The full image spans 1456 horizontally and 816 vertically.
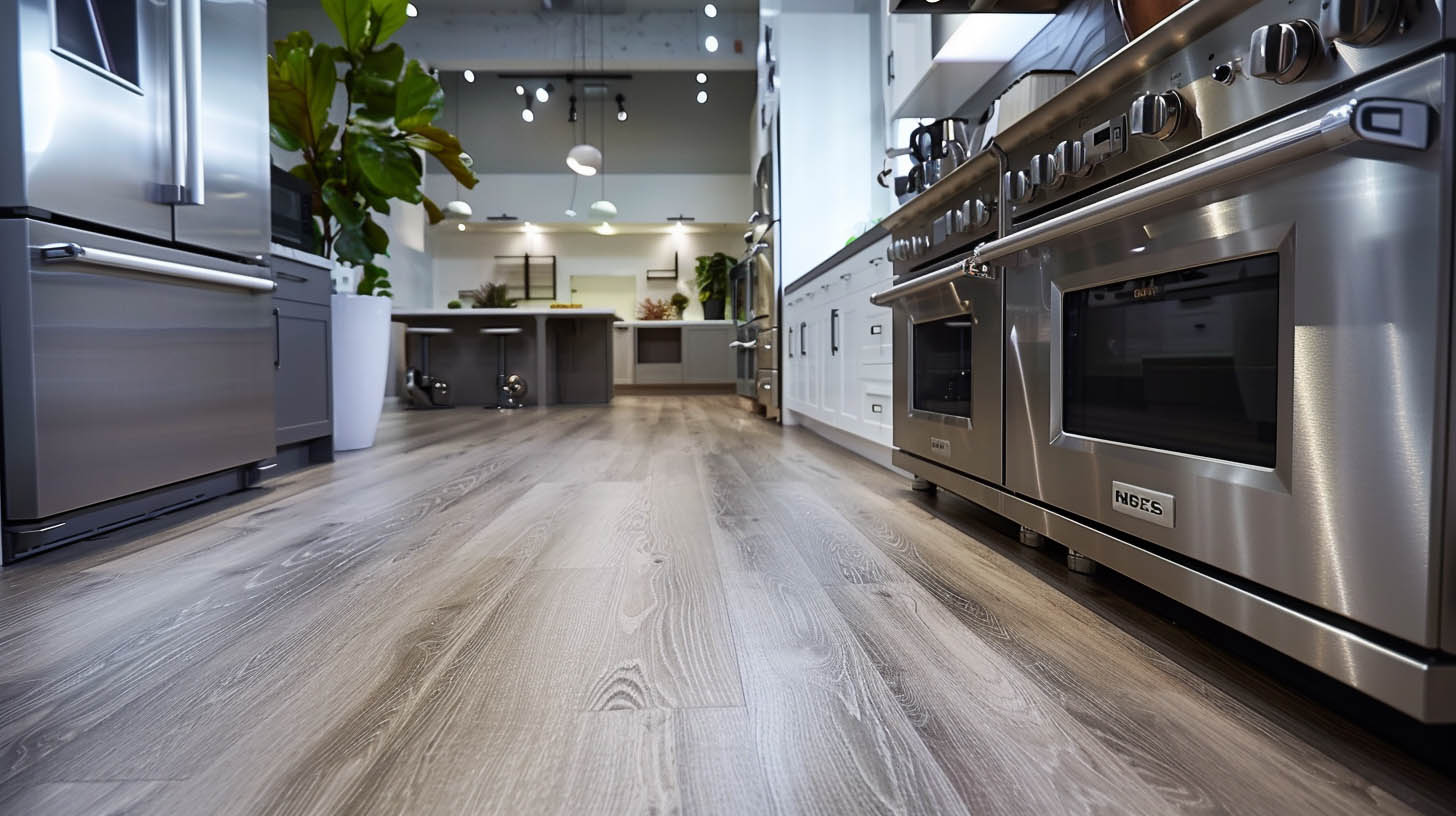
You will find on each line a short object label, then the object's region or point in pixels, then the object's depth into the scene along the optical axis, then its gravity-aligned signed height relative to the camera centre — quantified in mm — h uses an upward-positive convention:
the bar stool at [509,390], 6605 -9
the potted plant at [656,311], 9875 +979
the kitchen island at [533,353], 6641 +323
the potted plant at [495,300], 6965 +818
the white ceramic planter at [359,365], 3113 +102
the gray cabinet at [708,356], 9195 +373
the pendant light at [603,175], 7477 +2614
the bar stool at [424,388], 6523 +14
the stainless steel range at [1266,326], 655 +65
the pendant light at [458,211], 8125 +1907
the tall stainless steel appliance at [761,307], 4938 +562
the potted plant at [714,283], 9523 +1285
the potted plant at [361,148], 3000 +966
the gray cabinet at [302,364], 2582 +93
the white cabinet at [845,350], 2646 +154
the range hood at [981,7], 2135 +1052
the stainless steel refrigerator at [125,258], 1425 +284
